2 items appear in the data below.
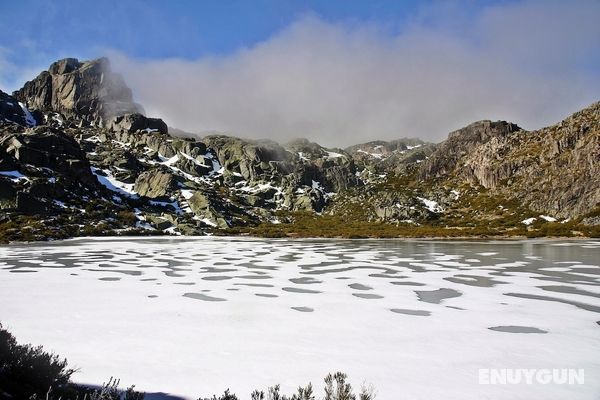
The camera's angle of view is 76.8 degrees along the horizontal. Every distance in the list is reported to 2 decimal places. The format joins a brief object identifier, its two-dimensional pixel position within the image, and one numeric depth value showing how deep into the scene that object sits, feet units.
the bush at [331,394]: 17.97
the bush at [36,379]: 16.96
